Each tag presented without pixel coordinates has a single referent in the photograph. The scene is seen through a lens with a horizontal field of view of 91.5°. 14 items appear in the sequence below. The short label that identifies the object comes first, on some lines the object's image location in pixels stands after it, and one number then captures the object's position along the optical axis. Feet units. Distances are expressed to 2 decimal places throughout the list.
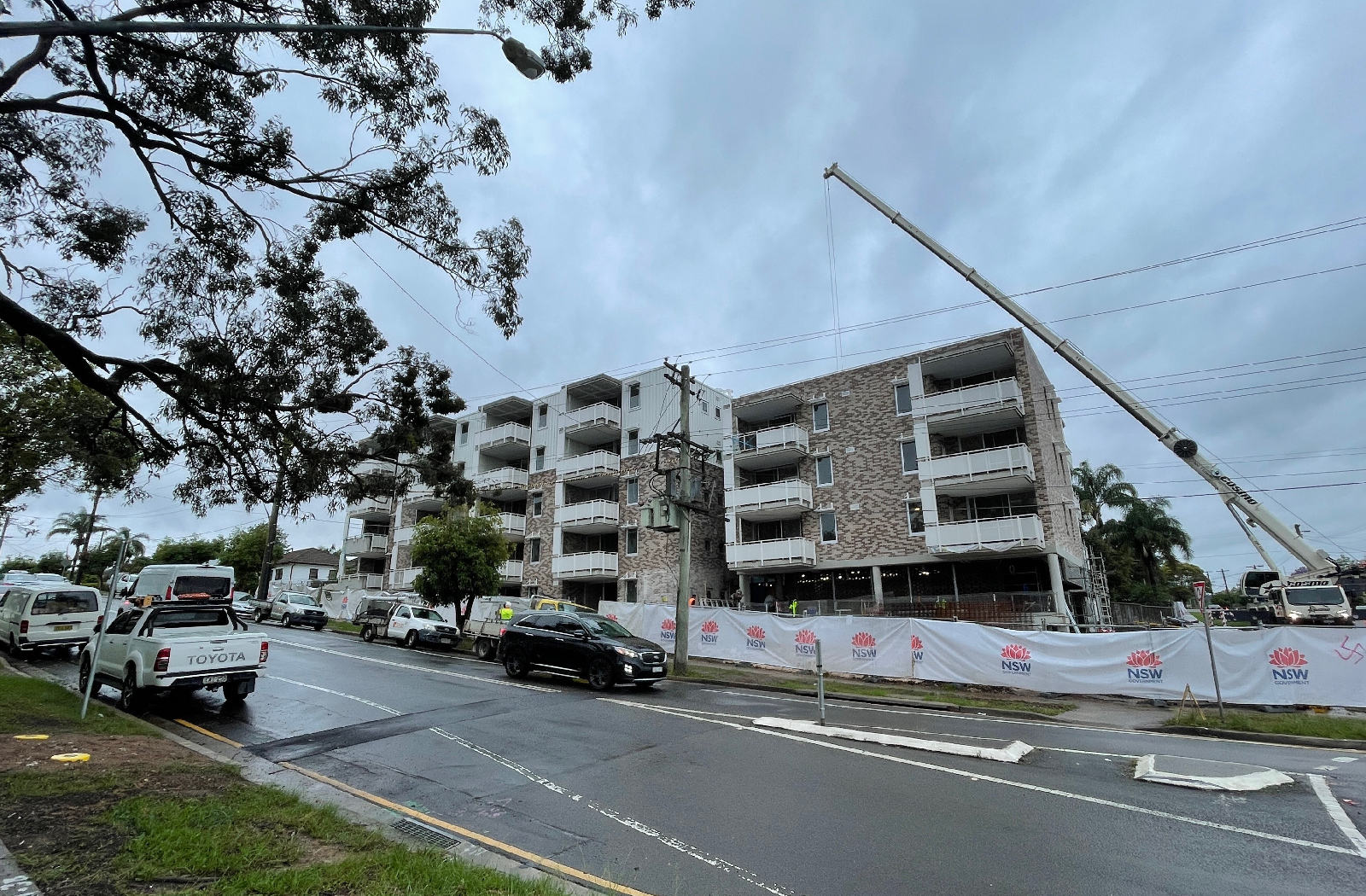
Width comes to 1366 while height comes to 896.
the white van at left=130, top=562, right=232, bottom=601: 67.26
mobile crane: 72.64
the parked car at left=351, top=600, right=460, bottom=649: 80.23
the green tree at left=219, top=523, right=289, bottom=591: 190.80
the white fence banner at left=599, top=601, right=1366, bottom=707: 43.16
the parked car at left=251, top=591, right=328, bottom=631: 107.76
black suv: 48.01
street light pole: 15.79
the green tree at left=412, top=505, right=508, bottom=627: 85.05
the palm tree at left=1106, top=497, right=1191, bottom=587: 148.56
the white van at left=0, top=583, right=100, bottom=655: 53.93
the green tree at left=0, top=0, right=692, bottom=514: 25.43
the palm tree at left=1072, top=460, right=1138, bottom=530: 155.63
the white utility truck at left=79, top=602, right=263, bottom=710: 33.81
